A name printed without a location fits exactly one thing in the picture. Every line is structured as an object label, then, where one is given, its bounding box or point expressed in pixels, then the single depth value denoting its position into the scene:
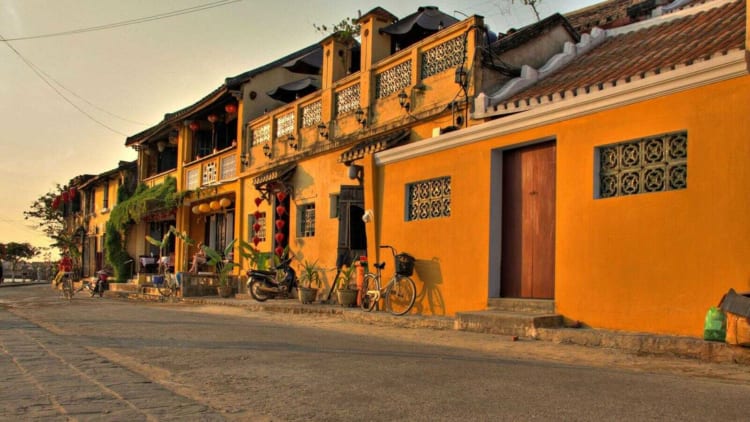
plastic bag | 6.80
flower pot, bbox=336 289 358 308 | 13.89
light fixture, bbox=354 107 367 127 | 15.63
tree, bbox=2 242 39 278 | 55.69
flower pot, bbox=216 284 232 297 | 20.69
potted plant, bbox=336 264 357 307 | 13.91
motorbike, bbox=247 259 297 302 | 17.05
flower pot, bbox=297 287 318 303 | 15.62
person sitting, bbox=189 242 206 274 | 23.09
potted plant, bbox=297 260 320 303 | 15.66
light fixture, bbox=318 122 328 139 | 17.30
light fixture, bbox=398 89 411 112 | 14.12
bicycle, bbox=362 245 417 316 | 11.60
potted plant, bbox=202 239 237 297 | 20.70
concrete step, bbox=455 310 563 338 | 8.55
